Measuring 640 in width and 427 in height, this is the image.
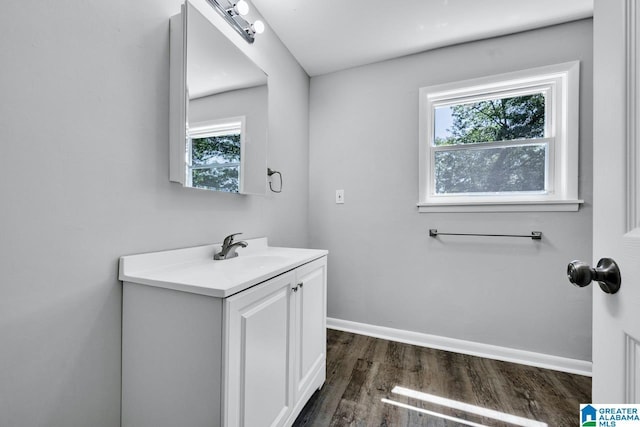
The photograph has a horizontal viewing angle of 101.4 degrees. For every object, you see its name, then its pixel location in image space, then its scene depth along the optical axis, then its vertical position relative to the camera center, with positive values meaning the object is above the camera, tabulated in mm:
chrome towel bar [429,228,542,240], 1788 -153
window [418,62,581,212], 1770 +525
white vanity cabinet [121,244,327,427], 768 -465
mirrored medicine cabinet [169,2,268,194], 1093 +502
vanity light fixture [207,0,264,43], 1336 +1056
